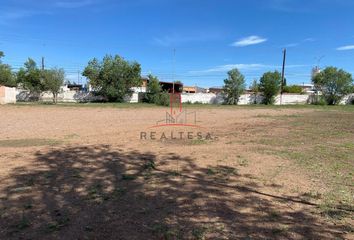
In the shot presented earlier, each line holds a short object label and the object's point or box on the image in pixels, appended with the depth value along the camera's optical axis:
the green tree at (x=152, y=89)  35.17
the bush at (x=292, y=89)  52.59
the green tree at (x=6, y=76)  38.48
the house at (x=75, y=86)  58.17
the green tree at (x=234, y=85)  36.50
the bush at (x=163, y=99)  30.05
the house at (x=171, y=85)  48.19
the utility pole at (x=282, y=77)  37.09
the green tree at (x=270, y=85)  36.34
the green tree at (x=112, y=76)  34.00
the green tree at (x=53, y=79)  31.88
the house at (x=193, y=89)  69.26
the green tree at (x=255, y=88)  38.22
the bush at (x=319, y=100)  37.66
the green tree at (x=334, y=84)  37.53
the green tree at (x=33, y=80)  33.66
